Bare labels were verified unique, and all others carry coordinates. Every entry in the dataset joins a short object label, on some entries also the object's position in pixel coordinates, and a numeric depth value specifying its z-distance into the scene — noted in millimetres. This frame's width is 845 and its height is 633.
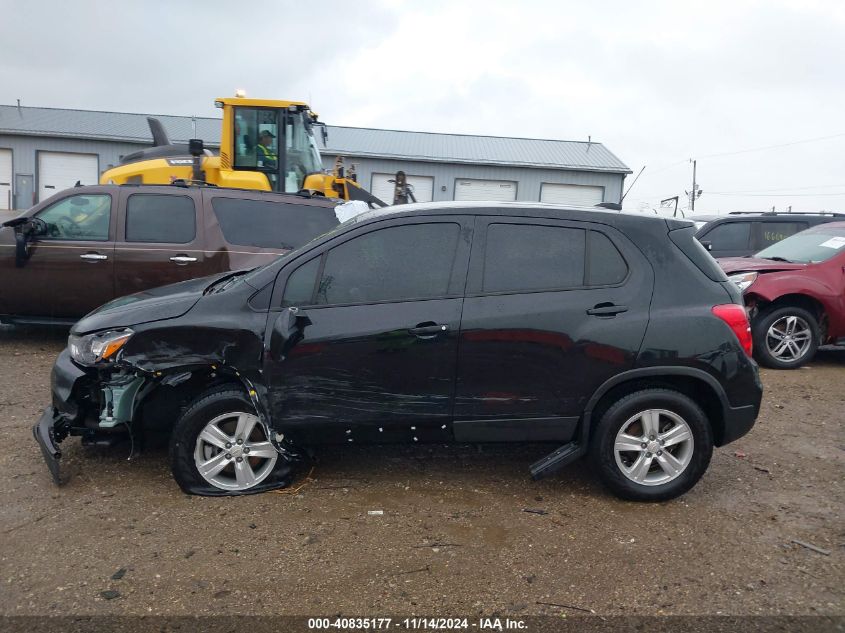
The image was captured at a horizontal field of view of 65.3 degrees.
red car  7402
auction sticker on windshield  7679
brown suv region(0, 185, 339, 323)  7344
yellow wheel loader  9609
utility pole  53156
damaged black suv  3844
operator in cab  9883
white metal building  28125
